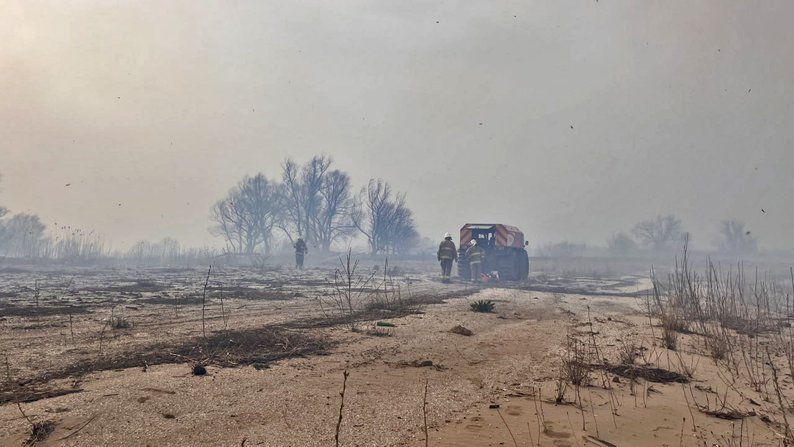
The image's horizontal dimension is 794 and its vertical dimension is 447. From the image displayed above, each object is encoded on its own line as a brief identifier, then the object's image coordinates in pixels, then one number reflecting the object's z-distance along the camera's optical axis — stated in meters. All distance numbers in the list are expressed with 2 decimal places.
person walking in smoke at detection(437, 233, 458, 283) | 22.62
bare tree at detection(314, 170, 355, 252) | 59.66
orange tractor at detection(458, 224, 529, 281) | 24.30
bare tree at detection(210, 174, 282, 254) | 63.06
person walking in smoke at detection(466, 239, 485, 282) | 23.80
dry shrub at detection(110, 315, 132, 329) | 7.67
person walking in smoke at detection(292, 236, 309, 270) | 30.58
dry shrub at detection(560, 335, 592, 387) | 4.93
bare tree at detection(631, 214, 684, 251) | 87.94
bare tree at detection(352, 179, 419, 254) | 61.69
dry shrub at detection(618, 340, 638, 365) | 6.16
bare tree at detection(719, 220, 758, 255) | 84.38
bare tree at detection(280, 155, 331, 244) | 59.16
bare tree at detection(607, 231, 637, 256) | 88.25
